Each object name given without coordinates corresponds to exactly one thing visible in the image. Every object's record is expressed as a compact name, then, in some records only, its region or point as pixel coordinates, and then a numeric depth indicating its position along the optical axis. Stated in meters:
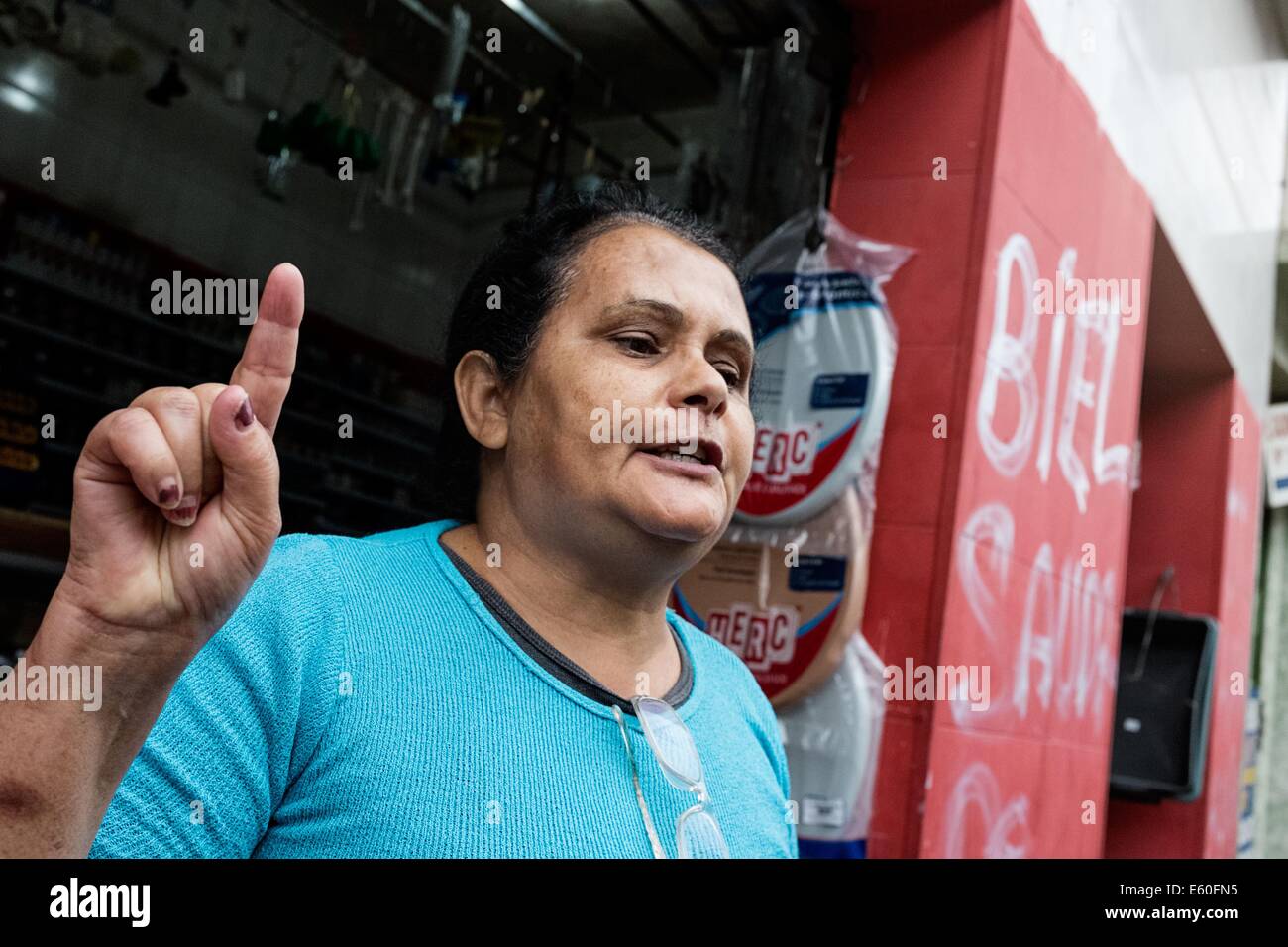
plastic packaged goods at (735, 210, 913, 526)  2.28
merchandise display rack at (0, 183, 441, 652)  4.12
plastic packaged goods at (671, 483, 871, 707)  2.22
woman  0.69
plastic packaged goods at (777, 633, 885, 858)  2.17
